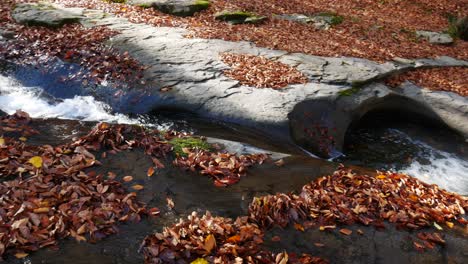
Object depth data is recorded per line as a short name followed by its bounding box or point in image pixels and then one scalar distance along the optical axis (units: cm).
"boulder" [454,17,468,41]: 1432
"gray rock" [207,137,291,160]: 615
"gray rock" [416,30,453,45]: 1372
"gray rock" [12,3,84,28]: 1067
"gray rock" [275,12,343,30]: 1387
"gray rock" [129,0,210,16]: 1282
